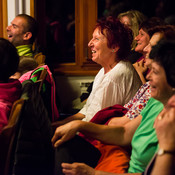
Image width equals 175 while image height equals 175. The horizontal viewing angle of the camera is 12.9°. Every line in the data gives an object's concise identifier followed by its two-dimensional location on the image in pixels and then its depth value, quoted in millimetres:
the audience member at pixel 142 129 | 3197
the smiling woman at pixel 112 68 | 3915
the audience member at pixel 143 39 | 4045
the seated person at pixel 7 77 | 3422
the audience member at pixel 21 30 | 4847
